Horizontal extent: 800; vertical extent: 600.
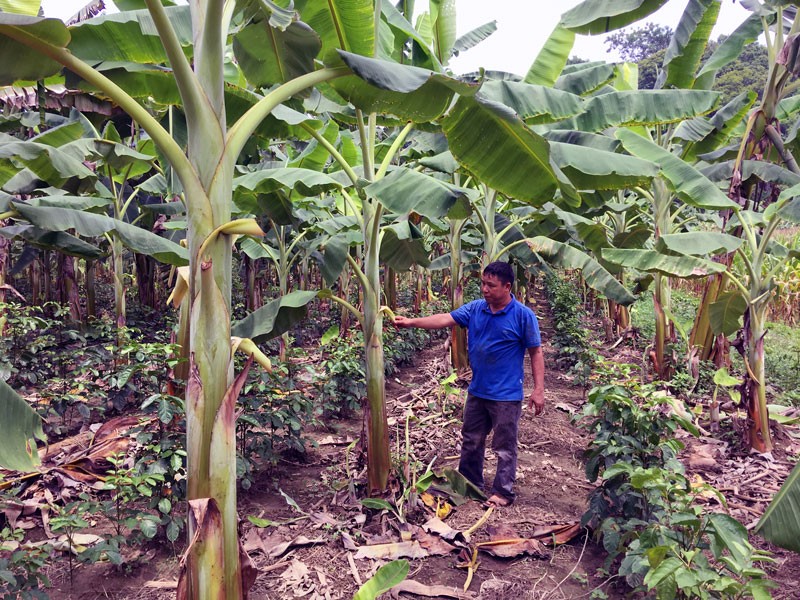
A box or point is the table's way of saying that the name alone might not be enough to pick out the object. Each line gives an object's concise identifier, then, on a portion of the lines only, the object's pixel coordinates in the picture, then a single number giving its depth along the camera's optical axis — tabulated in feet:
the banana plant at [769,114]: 17.54
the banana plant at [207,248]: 7.63
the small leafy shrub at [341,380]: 19.83
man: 15.06
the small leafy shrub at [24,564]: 8.27
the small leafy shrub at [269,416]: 14.73
